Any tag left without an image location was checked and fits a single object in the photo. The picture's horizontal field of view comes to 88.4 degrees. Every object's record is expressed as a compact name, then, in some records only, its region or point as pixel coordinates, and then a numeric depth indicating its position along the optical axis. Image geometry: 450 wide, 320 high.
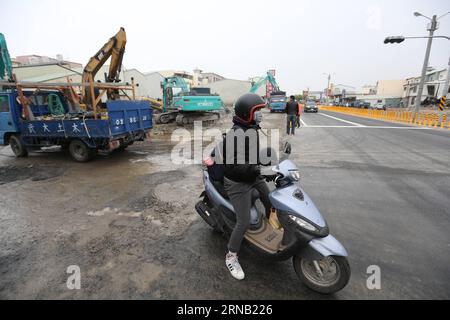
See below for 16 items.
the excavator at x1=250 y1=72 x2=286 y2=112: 26.95
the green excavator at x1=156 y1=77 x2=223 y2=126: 16.53
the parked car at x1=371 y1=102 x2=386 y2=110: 43.92
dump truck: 7.15
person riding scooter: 2.43
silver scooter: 2.26
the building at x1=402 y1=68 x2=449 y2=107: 46.31
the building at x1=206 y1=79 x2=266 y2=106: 50.91
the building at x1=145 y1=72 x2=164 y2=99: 45.47
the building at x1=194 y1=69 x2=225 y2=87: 83.39
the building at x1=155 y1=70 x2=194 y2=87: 70.15
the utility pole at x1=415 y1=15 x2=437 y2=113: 17.31
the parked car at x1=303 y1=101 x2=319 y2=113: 31.66
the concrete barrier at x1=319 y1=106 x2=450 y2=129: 15.44
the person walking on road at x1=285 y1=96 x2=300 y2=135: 11.74
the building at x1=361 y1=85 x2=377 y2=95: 84.97
